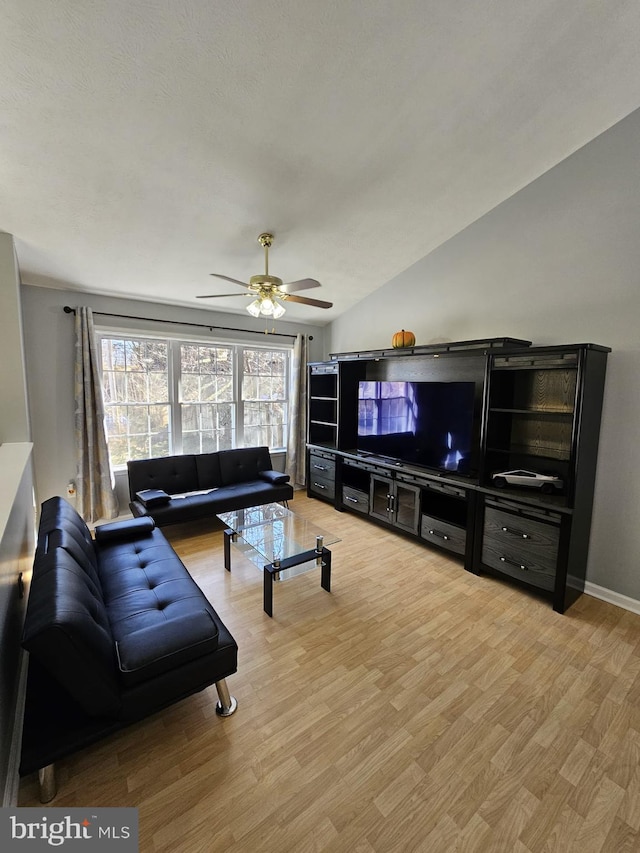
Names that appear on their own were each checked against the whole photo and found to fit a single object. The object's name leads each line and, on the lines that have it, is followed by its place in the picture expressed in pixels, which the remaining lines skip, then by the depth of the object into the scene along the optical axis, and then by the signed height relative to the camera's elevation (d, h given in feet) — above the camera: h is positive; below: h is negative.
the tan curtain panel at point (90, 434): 11.41 -1.57
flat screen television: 10.48 -1.04
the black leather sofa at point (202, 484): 11.36 -3.52
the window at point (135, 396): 12.74 -0.35
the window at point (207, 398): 14.34 -0.42
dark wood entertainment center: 8.07 -2.40
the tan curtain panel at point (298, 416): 16.52 -1.23
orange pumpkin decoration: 11.97 +1.74
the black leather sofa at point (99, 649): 4.08 -3.65
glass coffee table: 8.07 -3.87
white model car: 8.74 -2.16
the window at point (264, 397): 16.01 -0.37
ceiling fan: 7.88 +2.21
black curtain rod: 11.36 +2.42
